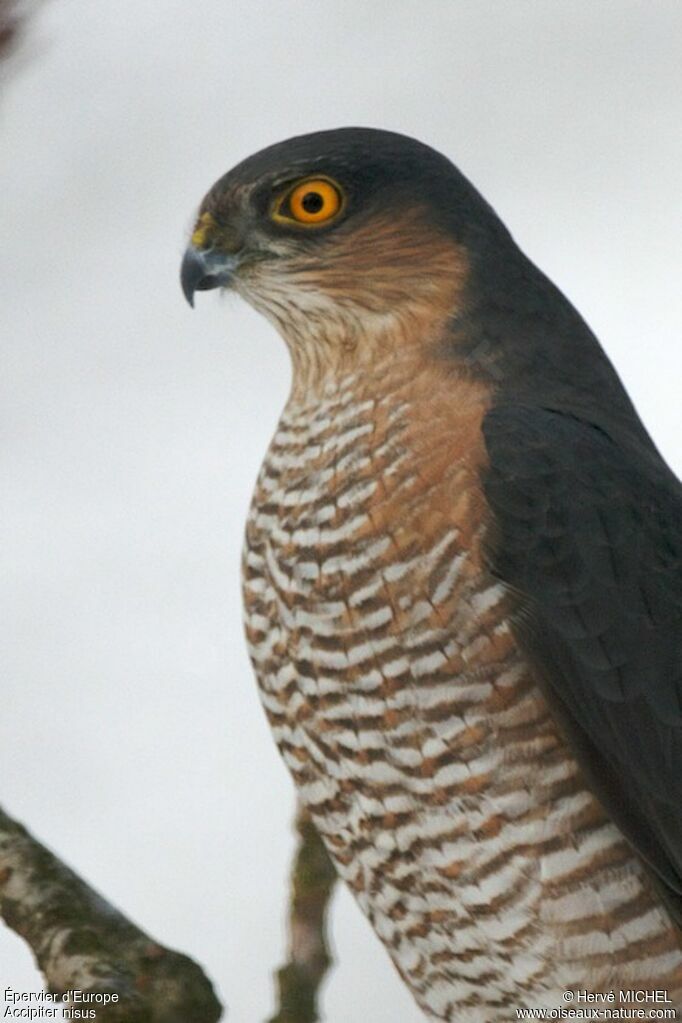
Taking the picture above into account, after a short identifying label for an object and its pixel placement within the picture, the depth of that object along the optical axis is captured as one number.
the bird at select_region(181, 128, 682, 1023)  6.90
